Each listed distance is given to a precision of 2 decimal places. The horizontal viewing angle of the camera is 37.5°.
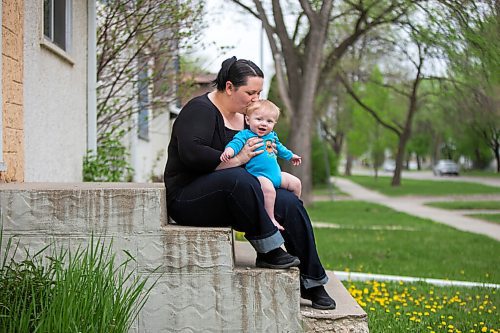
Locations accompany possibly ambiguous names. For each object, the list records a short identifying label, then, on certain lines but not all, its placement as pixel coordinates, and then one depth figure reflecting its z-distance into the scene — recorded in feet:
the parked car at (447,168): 208.33
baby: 13.30
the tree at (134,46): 32.96
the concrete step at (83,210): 12.85
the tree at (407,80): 55.53
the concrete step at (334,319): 13.05
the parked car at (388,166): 298.56
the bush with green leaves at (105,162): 26.71
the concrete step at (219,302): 12.83
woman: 13.01
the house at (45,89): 17.80
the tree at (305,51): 58.95
